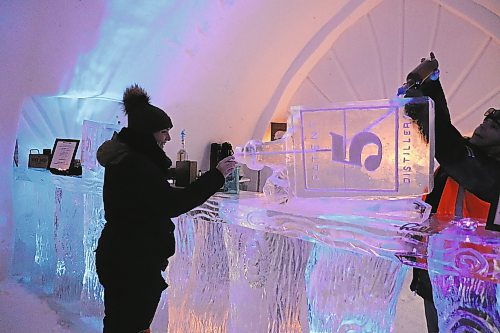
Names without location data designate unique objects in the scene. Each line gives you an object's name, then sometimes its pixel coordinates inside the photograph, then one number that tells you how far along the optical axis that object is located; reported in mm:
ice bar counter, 1194
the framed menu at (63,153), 3301
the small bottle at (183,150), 4387
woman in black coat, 1768
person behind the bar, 1248
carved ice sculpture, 1265
